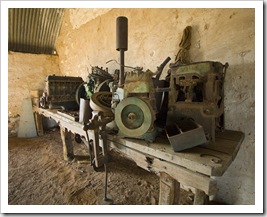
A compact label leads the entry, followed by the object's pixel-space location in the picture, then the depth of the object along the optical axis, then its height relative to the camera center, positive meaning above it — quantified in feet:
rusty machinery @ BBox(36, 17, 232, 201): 3.39 +0.08
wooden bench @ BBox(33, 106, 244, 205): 2.53 -0.91
